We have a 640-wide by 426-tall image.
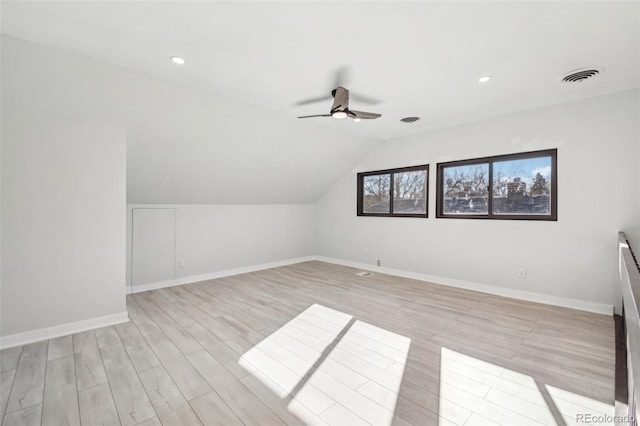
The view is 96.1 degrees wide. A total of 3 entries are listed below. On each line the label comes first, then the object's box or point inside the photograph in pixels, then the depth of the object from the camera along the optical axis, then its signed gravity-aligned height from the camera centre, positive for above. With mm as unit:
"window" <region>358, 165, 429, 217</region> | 5066 +398
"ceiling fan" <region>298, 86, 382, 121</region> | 2949 +1124
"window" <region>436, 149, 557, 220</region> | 3787 +388
